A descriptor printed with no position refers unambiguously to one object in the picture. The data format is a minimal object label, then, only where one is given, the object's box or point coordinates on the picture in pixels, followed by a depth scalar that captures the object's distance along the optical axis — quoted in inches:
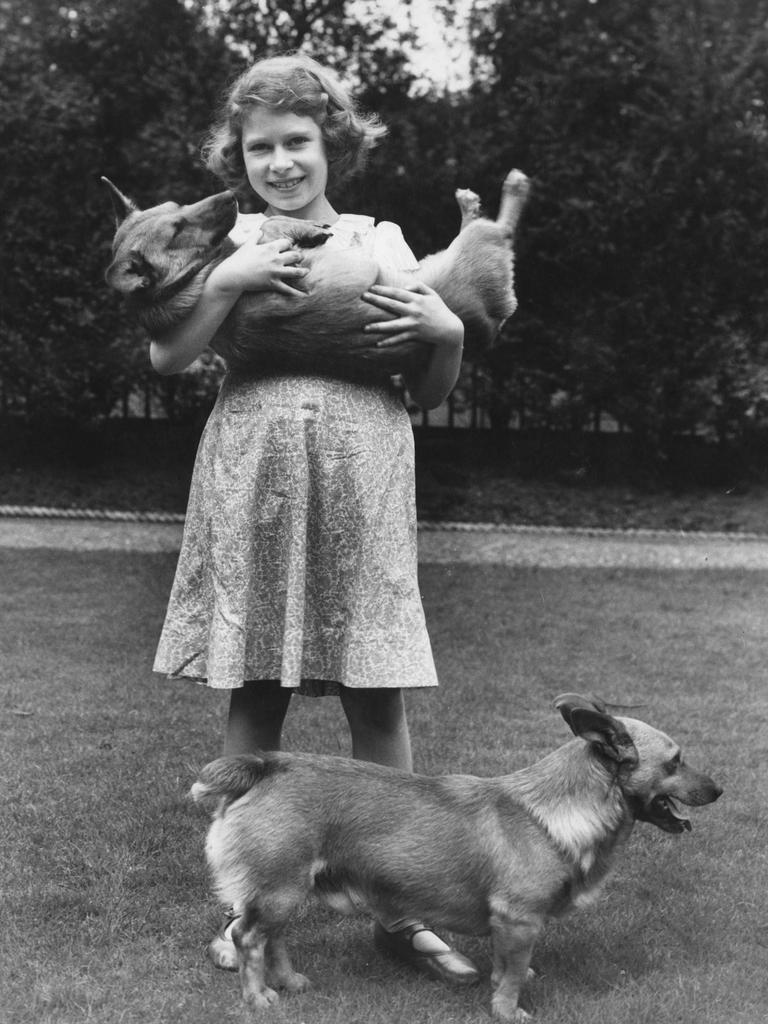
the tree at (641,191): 495.8
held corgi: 121.3
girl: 124.6
